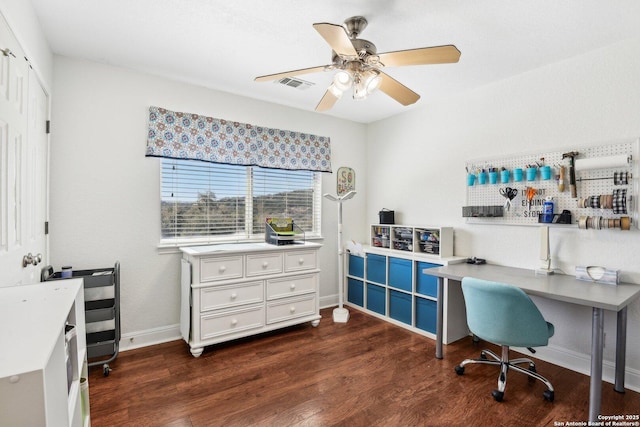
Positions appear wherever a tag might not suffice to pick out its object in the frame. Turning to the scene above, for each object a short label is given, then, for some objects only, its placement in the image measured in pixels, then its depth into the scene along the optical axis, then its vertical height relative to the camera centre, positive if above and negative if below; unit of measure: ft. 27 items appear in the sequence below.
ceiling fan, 5.54 +2.83
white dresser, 9.18 -2.56
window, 10.26 +0.29
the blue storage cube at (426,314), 10.40 -3.48
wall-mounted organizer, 7.55 +0.65
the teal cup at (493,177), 9.86 +1.02
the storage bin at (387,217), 12.87 -0.31
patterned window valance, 9.75 +2.26
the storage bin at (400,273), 11.21 -2.30
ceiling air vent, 9.95 +4.00
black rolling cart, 7.99 -2.65
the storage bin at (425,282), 10.37 -2.40
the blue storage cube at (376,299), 12.19 -3.48
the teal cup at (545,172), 8.74 +1.06
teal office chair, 6.76 -2.39
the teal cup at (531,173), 9.00 +1.05
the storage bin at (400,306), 11.24 -3.49
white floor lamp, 12.03 -2.59
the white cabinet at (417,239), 10.84 -1.07
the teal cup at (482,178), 10.18 +1.03
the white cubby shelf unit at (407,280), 10.30 -2.55
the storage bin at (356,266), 13.19 -2.38
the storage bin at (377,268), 12.14 -2.30
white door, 4.84 +0.79
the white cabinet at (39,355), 2.18 -1.13
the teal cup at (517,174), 9.35 +1.06
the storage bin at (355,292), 13.20 -3.49
